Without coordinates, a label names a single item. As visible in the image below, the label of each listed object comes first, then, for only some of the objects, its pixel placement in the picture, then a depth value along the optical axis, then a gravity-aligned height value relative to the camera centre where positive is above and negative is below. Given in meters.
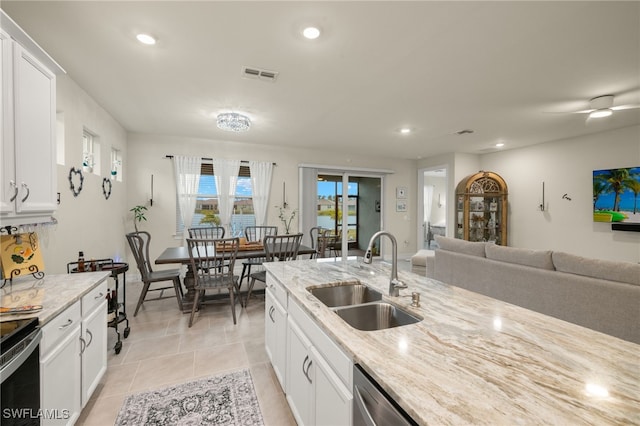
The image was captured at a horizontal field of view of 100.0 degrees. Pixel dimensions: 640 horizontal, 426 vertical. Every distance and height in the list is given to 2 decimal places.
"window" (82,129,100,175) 3.25 +0.77
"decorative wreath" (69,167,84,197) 2.81 +0.37
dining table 3.38 -0.57
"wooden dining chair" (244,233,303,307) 3.47 -0.57
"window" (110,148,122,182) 4.13 +0.76
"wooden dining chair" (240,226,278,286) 5.02 -0.41
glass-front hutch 5.87 +0.07
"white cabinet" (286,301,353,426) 1.05 -0.76
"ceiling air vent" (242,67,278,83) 2.56 +1.35
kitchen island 0.68 -0.50
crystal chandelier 3.52 +1.20
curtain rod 4.93 +1.02
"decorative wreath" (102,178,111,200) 3.69 +0.34
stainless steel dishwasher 0.77 -0.60
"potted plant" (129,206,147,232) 4.66 -0.04
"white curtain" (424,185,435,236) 7.06 +0.22
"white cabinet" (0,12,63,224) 1.43 +0.48
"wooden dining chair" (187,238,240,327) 3.06 -0.74
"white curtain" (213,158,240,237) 5.23 +0.52
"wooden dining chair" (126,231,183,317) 3.22 -0.79
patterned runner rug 1.74 -1.34
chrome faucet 1.51 -0.40
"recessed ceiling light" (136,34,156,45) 2.05 +1.35
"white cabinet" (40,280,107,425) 1.33 -0.84
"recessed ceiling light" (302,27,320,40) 1.97 +1.34
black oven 1.07 -0.70
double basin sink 1.43 -0.56
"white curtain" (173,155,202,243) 4.98 +0.54
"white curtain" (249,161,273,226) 5.49 +0.52
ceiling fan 3.04 +1.24
